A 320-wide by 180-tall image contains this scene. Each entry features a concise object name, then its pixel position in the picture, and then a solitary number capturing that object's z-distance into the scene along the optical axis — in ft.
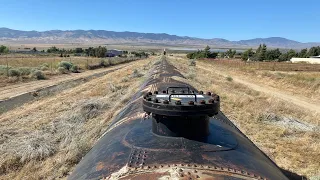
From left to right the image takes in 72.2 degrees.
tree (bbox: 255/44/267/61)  213.17
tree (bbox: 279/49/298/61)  224.48
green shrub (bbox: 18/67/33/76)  87.06
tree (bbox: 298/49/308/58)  243.19
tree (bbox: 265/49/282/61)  219.81
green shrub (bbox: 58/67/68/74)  102.40
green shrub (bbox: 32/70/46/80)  83.35
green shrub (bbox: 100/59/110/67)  151.50
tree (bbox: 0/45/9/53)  266.05
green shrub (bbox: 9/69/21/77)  82.18
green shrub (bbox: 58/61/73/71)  112.41
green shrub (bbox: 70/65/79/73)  111.03
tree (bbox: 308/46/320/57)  246.07
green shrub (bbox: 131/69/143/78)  58.42
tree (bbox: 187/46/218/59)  250.00
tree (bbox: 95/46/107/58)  254.88
